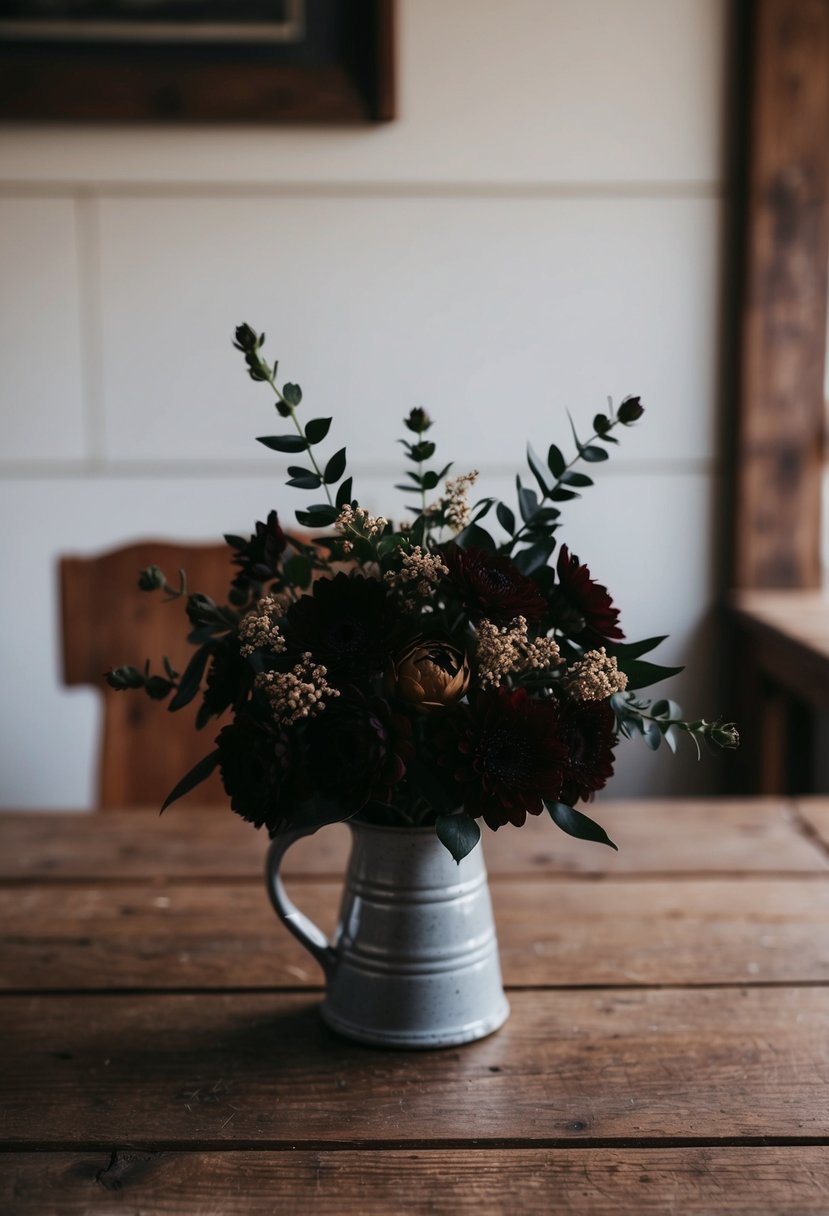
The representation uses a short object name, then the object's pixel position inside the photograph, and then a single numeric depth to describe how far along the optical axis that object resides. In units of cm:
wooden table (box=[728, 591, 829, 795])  194
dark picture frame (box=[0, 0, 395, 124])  192
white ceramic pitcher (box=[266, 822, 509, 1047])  72
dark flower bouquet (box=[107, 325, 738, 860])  62
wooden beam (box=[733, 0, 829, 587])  198
